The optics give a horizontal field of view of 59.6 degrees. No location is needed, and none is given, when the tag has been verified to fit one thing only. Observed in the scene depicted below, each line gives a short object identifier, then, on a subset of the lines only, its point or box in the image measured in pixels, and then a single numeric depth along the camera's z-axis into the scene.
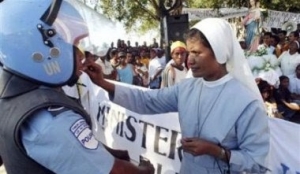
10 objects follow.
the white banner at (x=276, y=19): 9.23
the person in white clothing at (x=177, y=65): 3.56
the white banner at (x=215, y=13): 10.03
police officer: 0.82
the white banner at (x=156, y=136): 1.75
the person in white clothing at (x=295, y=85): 3.64
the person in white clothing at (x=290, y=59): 4.23
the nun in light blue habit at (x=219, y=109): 1.28
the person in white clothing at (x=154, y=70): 5.34
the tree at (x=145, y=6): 12.23
